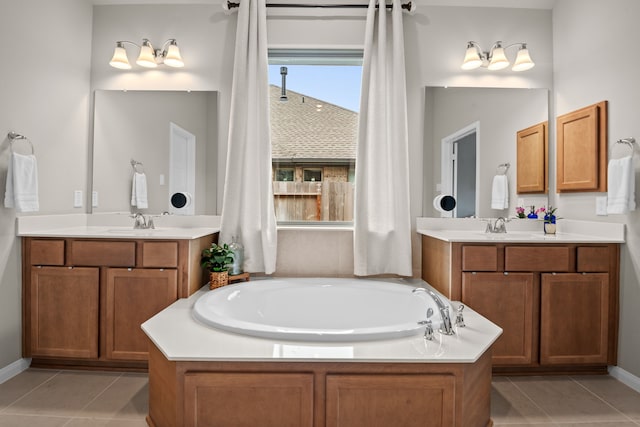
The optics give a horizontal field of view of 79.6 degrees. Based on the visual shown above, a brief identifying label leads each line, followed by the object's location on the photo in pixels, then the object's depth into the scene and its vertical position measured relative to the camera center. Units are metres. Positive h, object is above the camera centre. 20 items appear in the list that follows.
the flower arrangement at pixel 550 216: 2.87 -0.01
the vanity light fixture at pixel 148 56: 2.89 +1.16
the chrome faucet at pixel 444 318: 1.74 -0.48
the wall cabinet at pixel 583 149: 2.57 +0.46
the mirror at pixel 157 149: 2.97 +0.47
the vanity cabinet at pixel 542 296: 2.38 -0.51
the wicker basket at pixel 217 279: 2.57 -0.46
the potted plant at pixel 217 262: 2.57 -0.35
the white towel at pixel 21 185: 2.26 +0.14
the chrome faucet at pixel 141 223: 2.84 -0.10
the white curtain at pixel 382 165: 2.77 +0.34
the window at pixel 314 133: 3.03 +0.62
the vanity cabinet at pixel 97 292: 2.37 -0.51
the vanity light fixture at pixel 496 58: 2.90 +1.18
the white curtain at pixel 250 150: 2.79 +0.44
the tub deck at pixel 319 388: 1.48 -0.68
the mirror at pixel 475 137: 2.96 +0.59
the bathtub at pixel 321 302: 2.29 -0.57
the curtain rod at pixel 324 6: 2.90 +1.57
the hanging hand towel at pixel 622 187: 2.26 +0.17
